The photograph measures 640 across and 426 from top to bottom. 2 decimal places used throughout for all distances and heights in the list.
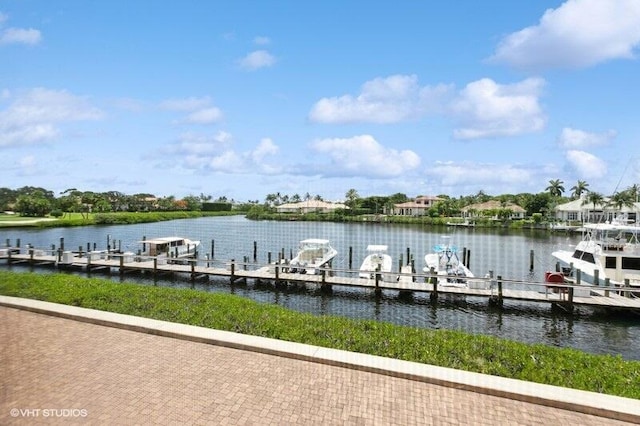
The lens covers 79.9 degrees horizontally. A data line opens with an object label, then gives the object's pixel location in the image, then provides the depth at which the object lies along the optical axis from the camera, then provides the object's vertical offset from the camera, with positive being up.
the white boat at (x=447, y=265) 19.77 -3.33
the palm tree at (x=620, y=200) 32.14 +0.88
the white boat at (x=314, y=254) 24.00 -2.93
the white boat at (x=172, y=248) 26.97 -2.75
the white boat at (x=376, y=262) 20.80 -3.25
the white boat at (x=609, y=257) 18.67 -2.46
